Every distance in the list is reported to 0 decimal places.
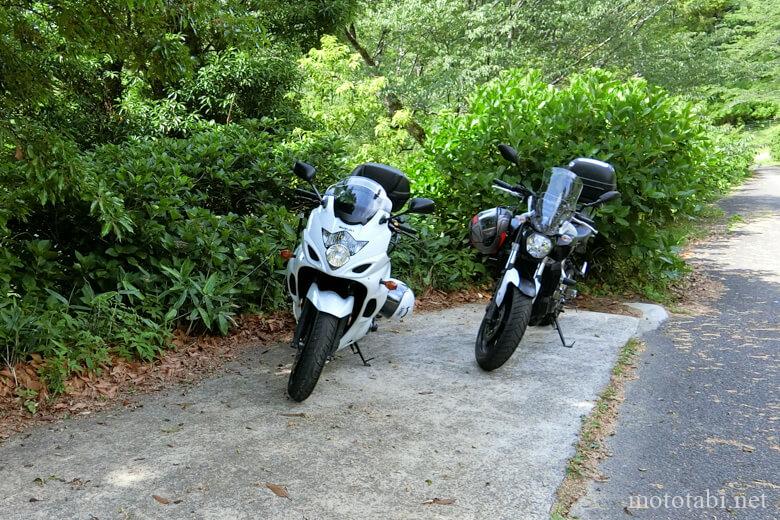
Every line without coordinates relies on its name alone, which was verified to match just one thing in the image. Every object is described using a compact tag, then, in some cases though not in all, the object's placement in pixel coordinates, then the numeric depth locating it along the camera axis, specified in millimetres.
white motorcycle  3645
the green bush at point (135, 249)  3838
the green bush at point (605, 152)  6469
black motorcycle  4297
